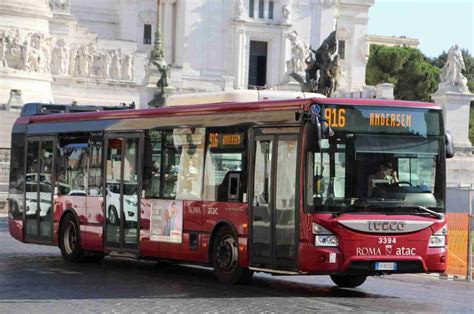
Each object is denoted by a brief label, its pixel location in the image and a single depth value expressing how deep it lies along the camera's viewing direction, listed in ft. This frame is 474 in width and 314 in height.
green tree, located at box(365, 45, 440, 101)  345.51
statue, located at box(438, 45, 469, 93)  201.16
